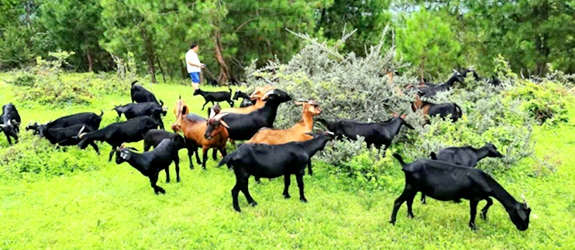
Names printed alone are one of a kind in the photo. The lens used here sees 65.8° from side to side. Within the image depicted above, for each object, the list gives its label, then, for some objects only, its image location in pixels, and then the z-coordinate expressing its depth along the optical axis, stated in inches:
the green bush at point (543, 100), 422.3
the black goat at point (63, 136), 317.7
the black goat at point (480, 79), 504.6
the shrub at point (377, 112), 293.0
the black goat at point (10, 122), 339.6
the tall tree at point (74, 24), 918.4
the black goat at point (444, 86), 466.9
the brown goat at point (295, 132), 270.1
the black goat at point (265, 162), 233.9
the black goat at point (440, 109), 370.0
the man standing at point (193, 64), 505.0
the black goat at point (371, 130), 300.8
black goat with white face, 247.1
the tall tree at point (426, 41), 713.0
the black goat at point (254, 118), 304.0
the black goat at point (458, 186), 214.8
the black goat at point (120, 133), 307.9
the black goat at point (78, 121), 340.5
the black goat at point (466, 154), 262.2
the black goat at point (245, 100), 383.5
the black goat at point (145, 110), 374.0
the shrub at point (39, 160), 292.5
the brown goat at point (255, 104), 319.6
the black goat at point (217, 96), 472.4
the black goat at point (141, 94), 433.7
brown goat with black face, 288.7
